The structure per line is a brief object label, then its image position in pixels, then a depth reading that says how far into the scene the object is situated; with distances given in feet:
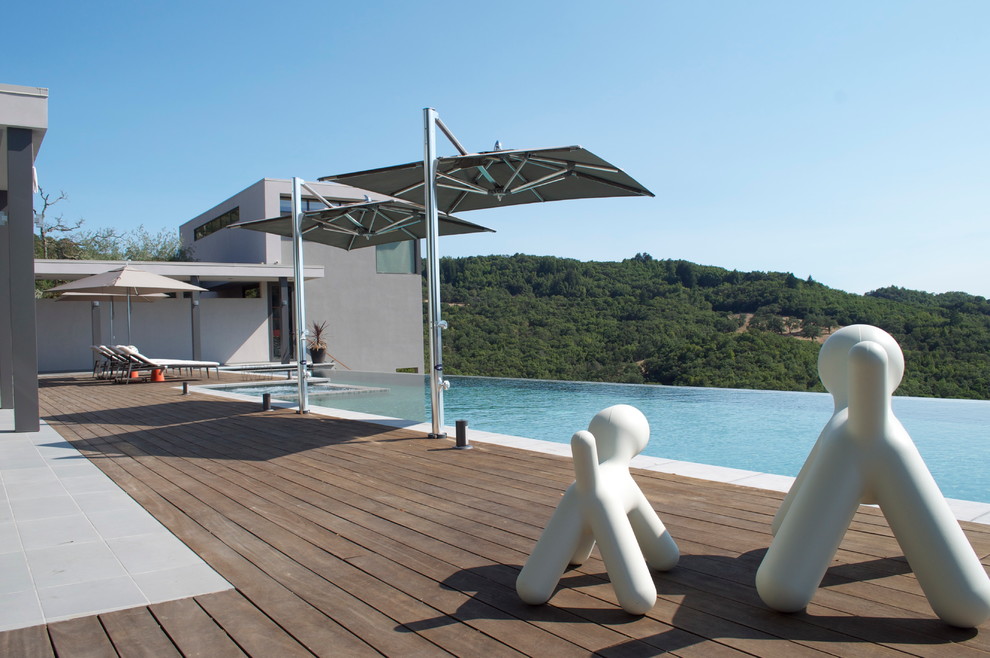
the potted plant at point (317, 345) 60.59
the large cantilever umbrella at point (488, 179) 20.29
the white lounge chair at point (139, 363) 47.96
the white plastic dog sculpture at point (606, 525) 7.83
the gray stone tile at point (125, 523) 12.11
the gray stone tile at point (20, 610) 8.20
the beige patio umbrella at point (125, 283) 45.39
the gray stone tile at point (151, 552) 10.23
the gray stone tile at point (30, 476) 16.66
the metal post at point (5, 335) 31.30
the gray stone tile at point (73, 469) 17.46
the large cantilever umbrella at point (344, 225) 26.71
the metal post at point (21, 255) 23.50
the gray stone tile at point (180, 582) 9.06
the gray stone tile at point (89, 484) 15.72
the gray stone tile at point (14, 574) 9.45
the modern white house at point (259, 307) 60.18
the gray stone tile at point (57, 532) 11.59
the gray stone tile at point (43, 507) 13.44
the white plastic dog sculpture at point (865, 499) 7.20
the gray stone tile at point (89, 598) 8.58
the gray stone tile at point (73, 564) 9.81
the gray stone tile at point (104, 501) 13.96
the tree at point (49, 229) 102.78
